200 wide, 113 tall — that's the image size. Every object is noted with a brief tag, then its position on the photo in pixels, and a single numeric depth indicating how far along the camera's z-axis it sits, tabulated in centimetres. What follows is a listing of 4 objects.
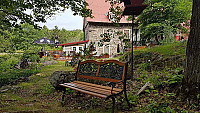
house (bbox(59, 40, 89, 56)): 2095
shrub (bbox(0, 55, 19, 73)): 588
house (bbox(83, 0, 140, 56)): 1822
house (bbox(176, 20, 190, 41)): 1343
